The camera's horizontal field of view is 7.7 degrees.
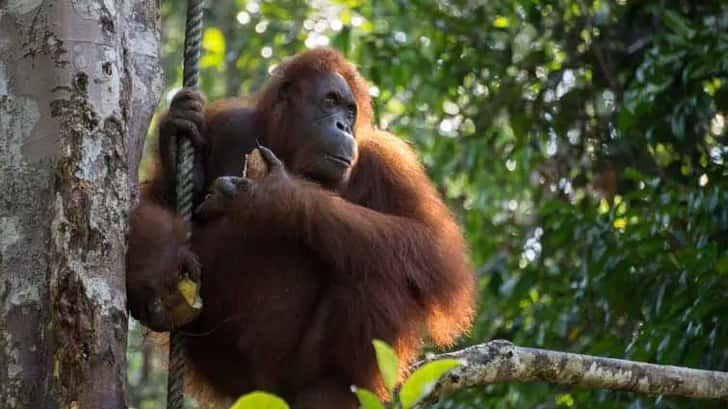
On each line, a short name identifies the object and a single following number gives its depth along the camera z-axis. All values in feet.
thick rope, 29.85
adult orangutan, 30.89
